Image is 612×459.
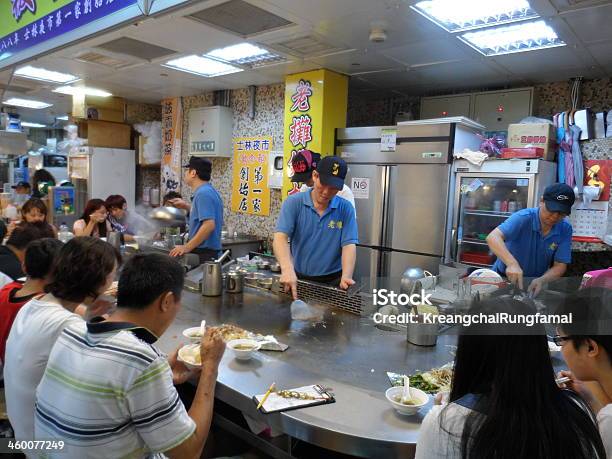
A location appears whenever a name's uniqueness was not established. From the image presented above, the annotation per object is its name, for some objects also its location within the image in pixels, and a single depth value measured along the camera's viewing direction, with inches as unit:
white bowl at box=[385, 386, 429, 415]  56.2
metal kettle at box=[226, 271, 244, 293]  111.9
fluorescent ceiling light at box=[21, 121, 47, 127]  445.0
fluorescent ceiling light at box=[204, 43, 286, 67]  175.9
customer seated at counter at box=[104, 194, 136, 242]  201.1
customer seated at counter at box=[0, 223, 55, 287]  112.4
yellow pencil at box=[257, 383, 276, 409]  59.1
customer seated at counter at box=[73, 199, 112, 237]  184.7
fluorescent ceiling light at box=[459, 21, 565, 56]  139.3
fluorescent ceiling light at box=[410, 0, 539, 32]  124.3
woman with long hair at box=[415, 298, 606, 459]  38.3
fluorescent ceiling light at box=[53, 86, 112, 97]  265.6
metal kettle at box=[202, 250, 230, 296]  110.0
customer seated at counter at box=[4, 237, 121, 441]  65.6
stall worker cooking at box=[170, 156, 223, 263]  148.9
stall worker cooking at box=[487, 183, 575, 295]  128.6
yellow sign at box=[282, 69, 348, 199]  199.6
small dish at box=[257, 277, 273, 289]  115.8
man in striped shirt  50.3
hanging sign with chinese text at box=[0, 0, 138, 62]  93.7
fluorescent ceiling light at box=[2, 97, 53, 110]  316.5
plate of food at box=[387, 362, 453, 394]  63.4
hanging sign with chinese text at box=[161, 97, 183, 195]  279.7
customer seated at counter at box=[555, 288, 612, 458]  44.2
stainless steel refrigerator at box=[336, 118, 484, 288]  181.2
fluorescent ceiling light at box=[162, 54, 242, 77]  195.2
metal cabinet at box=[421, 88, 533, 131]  195.9
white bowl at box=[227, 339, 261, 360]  72.2
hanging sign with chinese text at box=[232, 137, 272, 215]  241.0
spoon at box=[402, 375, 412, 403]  58.3
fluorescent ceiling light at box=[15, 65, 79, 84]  226.2
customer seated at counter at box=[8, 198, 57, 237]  153.4
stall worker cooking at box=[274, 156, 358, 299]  119.8
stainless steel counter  54.1
